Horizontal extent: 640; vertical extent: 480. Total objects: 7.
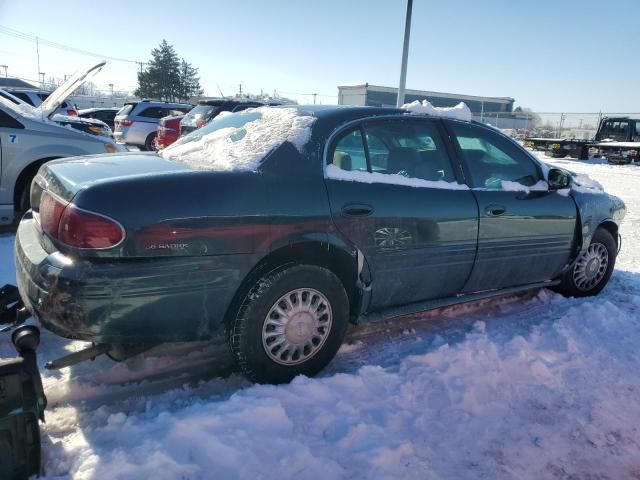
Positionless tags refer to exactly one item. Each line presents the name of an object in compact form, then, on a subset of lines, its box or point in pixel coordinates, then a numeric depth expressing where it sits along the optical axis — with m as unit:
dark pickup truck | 22.72
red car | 12.60
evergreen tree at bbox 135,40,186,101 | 54.81
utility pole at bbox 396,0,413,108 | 12.29
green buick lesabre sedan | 2.42
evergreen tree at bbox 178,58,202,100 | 55.77
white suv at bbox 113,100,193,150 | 15.41
